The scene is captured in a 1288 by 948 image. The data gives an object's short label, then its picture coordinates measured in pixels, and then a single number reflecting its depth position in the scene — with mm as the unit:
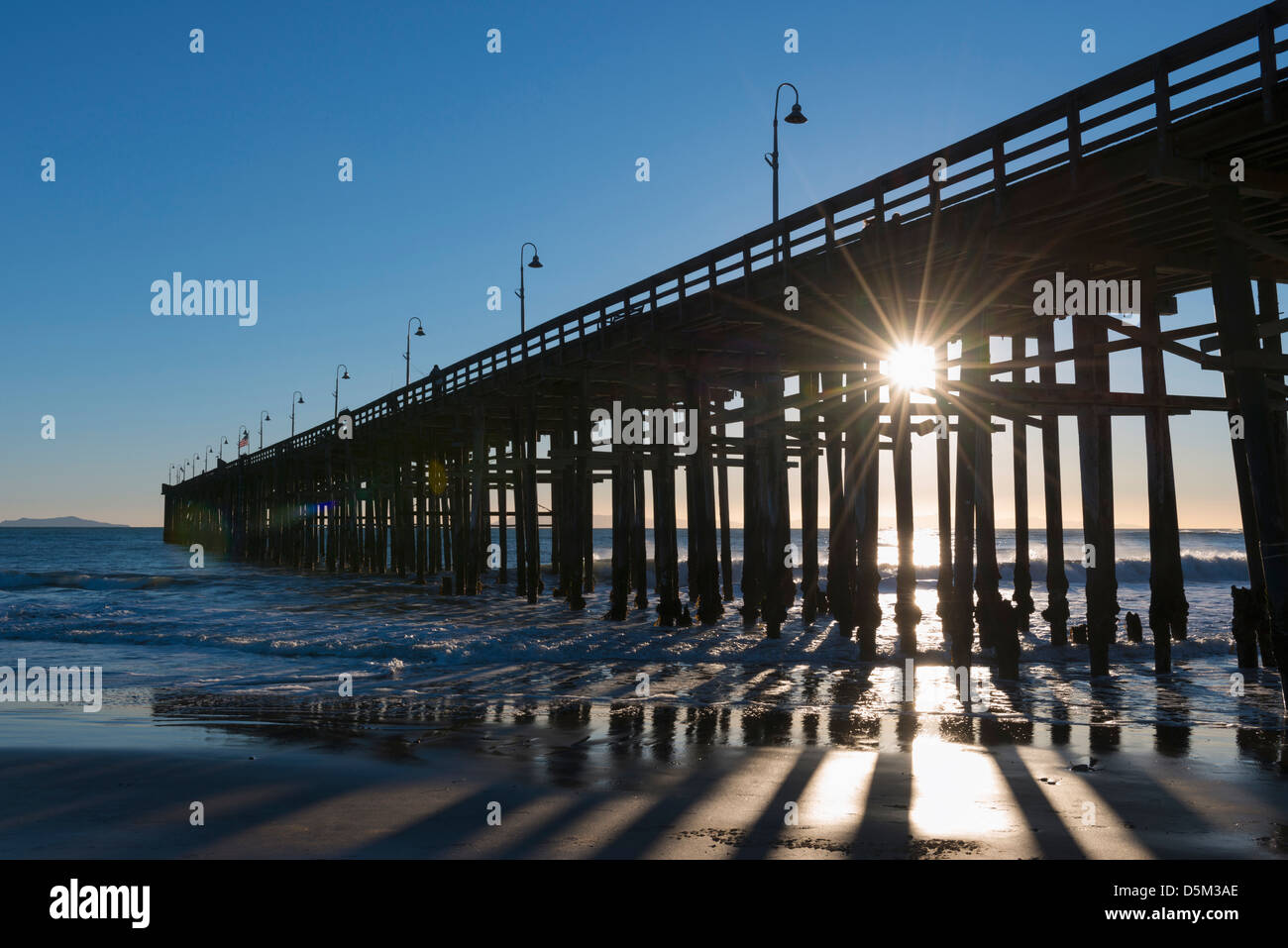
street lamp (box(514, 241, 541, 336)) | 31656
